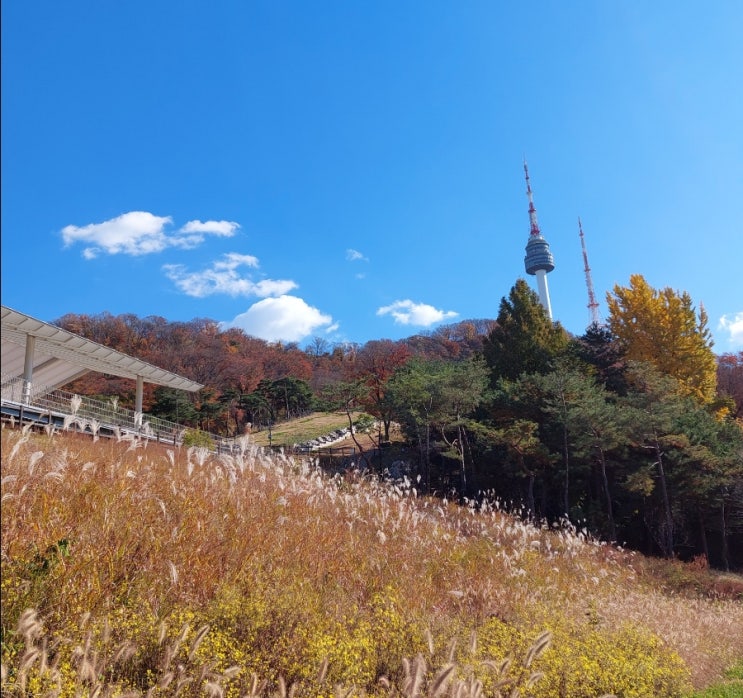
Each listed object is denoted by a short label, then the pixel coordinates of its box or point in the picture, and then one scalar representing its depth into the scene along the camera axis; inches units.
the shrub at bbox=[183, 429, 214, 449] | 705.0
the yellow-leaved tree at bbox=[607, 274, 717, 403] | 1030.4
